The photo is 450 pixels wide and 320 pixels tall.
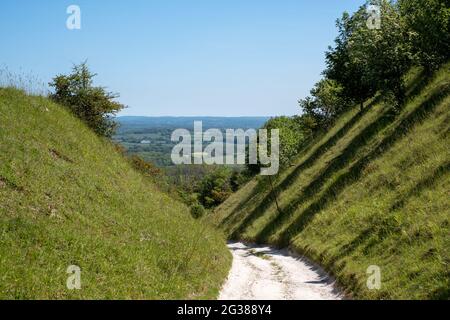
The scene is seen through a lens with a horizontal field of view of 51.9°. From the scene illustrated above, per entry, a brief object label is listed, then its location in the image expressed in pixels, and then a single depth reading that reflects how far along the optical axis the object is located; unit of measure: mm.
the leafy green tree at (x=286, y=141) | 54750
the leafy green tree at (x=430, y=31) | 39750
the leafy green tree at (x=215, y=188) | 151125
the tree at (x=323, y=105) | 81438
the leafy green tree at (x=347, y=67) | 54031
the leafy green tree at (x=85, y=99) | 37469
